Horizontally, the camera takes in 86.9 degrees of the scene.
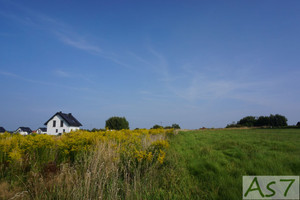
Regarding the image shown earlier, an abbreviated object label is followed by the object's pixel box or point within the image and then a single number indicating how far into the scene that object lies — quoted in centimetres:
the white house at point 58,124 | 3441
